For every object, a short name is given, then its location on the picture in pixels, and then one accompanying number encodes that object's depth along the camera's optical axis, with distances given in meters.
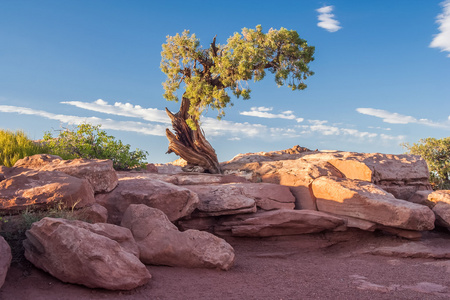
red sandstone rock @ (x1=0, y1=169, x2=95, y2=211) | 8.20
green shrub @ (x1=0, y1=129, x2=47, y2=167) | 14.29
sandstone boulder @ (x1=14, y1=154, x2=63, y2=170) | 10.90
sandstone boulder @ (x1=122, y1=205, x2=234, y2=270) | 8.35
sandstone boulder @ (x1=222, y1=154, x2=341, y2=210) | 13.32
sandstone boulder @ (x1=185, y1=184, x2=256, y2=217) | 11.38
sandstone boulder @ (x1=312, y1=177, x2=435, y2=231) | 11.53
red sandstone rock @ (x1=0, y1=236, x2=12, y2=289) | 6.16
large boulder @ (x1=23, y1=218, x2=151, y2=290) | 6.52
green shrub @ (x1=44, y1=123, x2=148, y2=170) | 16.45
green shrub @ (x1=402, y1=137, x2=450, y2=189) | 26.03
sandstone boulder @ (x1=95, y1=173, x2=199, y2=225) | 10.26
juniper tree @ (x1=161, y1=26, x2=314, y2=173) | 19.36
